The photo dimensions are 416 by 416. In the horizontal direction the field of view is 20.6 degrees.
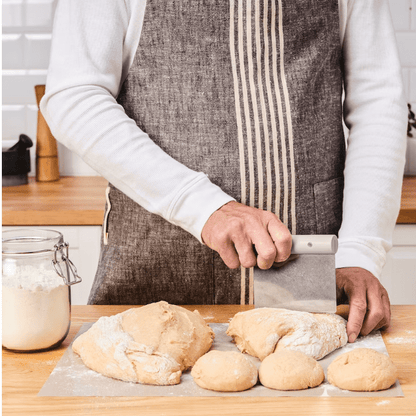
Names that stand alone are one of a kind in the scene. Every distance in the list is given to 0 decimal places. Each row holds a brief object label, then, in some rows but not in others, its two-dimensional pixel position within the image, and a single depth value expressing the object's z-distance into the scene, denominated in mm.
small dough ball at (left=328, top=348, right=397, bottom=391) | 1642
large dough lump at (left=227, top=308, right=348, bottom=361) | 1756
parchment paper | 1642
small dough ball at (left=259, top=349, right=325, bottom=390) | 1645
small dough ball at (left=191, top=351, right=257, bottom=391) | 1641
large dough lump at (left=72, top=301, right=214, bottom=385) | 1680
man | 1991
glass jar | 1736
